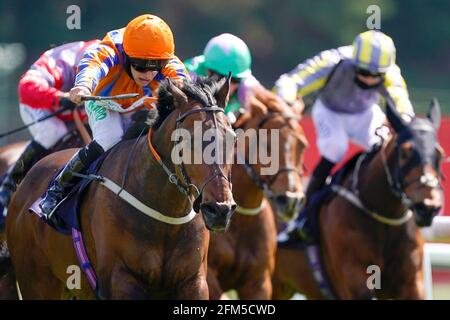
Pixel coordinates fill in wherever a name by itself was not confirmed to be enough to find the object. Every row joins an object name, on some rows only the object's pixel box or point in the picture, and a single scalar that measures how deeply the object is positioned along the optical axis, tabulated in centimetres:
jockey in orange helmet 1292
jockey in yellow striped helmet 1764
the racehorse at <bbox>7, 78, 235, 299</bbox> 1180
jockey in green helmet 1766
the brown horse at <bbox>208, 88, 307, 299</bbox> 1572
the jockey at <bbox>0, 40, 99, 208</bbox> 1687
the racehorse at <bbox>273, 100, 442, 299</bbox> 1567
